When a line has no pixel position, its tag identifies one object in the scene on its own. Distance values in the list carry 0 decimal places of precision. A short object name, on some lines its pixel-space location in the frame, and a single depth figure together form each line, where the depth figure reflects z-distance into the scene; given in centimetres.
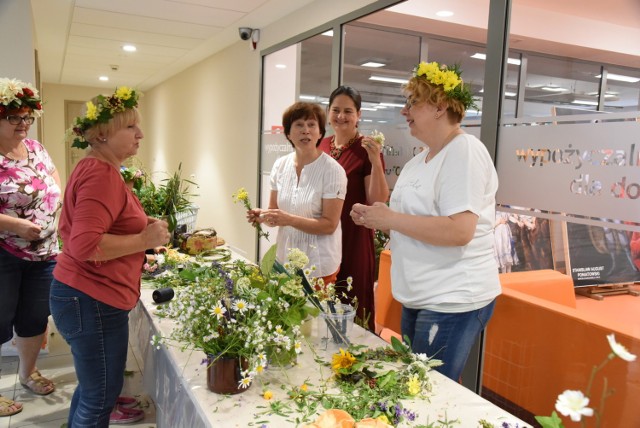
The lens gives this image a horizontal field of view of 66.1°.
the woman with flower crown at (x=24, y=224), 246
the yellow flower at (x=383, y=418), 113
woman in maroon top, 268
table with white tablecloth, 124
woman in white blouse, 232
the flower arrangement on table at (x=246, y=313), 130
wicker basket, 313
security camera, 518
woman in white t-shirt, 156
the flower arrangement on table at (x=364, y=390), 120
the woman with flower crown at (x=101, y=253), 162
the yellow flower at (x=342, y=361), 140
